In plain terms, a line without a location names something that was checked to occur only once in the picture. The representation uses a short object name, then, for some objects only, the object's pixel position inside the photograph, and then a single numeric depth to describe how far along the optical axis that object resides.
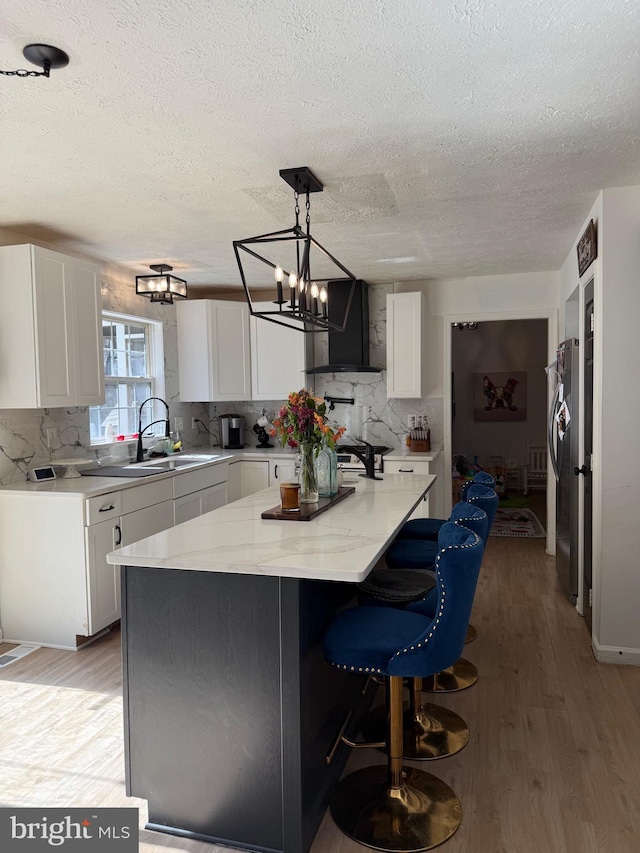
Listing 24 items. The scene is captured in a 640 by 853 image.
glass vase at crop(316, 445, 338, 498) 2.92
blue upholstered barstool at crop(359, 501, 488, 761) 2.30
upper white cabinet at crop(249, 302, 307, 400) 5.57
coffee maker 5.88
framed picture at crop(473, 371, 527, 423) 8.46
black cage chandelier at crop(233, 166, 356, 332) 2.56
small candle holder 2.55
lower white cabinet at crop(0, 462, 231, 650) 3.37
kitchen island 1.82
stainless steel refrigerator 3.71
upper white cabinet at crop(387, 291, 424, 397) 5.21
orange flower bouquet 2.58
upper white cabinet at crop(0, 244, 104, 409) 3.38
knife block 5.31
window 4.69
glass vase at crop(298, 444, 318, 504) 2.69
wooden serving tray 2.47
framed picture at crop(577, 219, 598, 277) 3.17
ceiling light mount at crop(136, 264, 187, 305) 4.41
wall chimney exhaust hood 5.39
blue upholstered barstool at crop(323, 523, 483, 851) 1.79
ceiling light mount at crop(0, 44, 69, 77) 1.75
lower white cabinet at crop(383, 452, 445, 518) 4.97
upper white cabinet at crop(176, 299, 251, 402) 5.43
